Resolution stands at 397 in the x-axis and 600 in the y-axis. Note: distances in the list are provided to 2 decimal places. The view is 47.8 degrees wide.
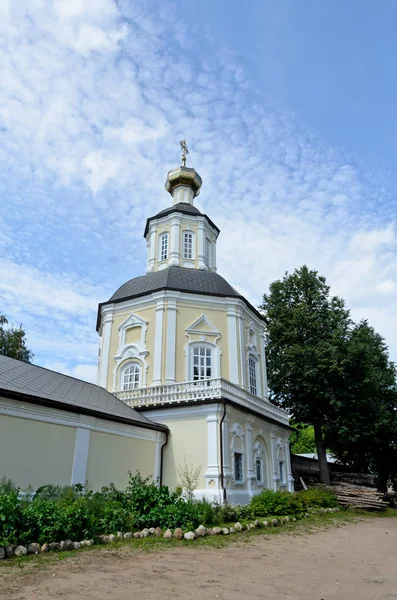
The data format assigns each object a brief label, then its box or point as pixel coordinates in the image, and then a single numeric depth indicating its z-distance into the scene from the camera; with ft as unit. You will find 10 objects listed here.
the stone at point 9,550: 22.76
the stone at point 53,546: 24.77
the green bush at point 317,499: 52.39
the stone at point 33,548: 23.77
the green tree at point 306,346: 77.00
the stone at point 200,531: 31.19
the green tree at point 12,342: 92.32
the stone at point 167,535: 30.32
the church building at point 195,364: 50.83
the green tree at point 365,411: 75.36
